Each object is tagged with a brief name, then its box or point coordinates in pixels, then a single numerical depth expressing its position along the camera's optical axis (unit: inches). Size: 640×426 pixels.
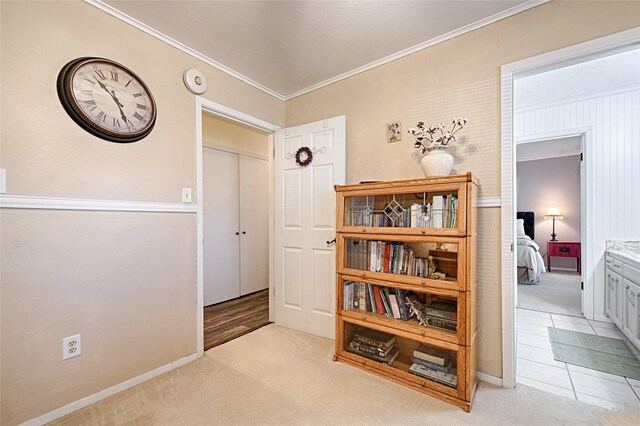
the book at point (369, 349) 82.5
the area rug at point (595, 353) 82.7
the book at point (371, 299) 85.7
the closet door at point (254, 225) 162.6
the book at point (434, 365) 72.4
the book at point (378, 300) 84.2
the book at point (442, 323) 70.8
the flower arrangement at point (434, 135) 76.5
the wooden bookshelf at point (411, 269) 68.0
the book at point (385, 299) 82.7
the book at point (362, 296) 87.4
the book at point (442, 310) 71.0
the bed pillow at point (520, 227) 217.8
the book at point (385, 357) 81.4
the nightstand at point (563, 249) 224.4
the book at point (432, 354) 73.7
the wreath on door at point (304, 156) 107.6
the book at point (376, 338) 83.7
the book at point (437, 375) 70.1
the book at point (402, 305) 79.7
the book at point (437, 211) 72.9
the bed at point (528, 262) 184.7
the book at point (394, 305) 81.1
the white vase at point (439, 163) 74.9
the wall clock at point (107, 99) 64.9
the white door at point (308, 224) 102.9
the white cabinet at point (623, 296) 90.6
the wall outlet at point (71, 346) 64.2
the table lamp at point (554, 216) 239.1
